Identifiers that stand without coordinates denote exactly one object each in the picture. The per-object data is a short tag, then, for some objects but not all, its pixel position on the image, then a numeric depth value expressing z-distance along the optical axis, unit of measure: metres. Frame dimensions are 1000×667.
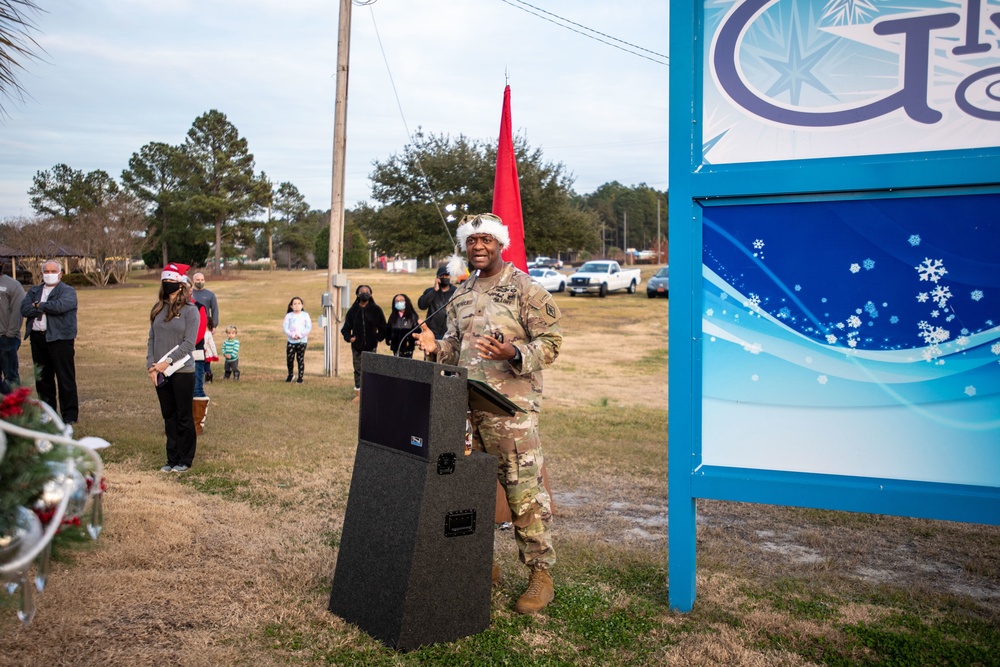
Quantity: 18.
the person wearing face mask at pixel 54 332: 9.19
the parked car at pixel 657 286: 39.28
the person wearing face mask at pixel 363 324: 12.34
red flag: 6.27
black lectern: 3.75
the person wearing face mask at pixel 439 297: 11.40
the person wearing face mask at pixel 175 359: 7.21
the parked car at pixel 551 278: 40.81
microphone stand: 4.52
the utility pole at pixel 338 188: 15.02
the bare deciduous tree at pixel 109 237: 48.75
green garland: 2.24
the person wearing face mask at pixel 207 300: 11.22
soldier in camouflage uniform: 4.27
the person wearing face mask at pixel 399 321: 11.75
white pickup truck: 40.19
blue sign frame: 3.71
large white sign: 3.67
